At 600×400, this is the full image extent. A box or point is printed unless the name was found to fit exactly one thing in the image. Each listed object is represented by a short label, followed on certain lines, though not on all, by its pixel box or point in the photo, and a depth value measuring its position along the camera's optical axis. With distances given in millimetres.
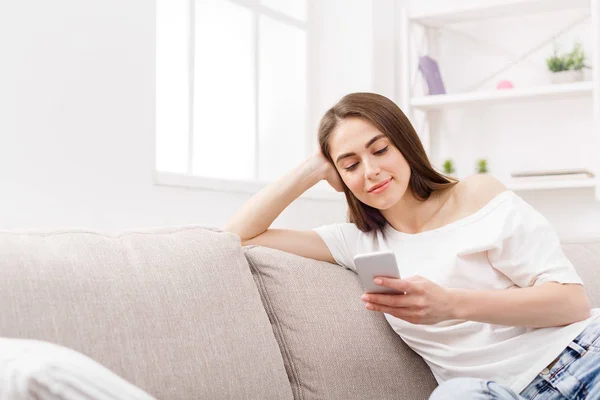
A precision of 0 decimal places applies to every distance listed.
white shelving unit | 3207
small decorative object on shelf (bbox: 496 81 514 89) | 3475
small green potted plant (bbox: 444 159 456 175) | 3607
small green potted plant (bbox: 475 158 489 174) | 3572
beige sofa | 1334
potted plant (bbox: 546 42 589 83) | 3389
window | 2904
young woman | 1596
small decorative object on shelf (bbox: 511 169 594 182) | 3295
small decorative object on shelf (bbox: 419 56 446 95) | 3557
